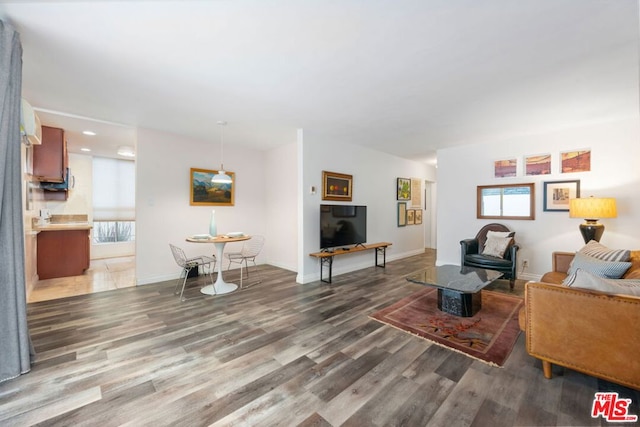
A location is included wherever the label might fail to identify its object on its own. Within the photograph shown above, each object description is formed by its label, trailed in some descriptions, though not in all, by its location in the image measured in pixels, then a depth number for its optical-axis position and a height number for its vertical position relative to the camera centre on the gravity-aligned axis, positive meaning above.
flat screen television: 4.45 -0.27
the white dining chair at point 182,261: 3.66 -0.76
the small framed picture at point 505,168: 4.70 +0.80
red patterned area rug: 2.28 -1.21
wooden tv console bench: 4.32 -0.74
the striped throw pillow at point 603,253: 2.46 -0.43
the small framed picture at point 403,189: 6.41 +0.56
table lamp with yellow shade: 3.44 -0.02
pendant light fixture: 4.00 +0.56
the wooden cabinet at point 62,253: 4.53 -0.79
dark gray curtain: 1.82 -0.09
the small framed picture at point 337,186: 4.68 +0.46
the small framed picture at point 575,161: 4.04 +0.80
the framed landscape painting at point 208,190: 4.79 +0.39
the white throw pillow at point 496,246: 4.13 -0.58
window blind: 6.29 +0.53
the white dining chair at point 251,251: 4.39 -0.75
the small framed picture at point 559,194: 4.14 +0.28
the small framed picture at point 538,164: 4.38 +0.80
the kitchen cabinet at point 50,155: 4.14 +0.90
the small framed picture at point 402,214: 6.41 -0.09
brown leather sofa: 1.57 -0.80
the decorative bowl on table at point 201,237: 3.81 -0.40
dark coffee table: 2.88 -0.85
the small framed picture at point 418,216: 7.04 -0.15
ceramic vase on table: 3.97 -0.29
